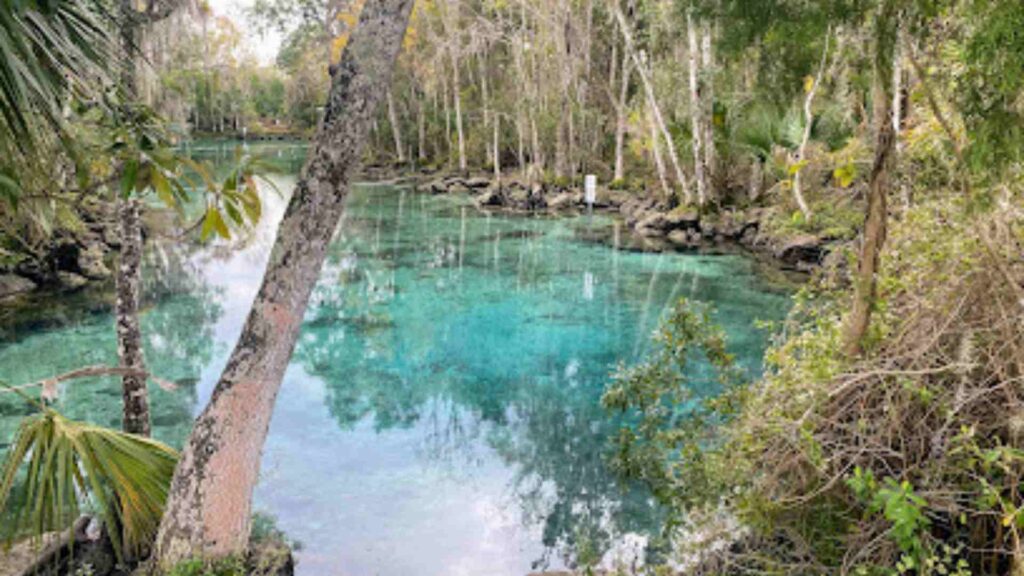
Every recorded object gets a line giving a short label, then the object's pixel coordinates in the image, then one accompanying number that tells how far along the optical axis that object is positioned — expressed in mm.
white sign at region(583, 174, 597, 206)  24750
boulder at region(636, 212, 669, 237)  21406
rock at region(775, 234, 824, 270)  16594
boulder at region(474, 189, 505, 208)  28297
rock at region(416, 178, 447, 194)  32812
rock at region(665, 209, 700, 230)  21078
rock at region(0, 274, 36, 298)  13396
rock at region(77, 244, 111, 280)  15190
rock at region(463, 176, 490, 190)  32625
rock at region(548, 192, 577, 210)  26859
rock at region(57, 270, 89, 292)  14359
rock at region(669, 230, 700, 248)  19828
